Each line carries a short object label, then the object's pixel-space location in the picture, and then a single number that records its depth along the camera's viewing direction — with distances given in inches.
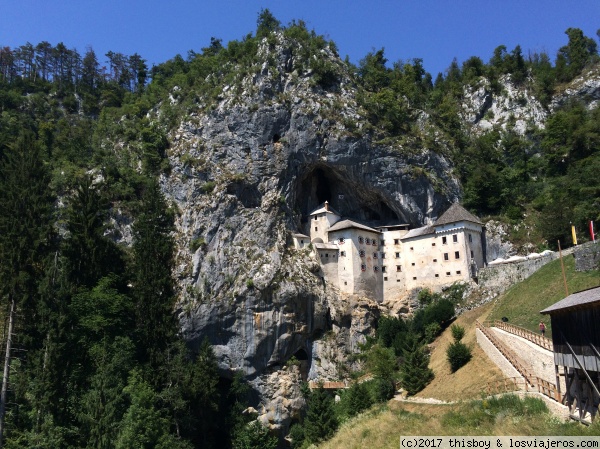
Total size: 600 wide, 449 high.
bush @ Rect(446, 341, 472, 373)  1491.1
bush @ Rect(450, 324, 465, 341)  1649.9
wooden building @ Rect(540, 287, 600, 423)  901.8
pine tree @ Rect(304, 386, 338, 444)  1627.7
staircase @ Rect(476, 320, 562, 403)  1013.8
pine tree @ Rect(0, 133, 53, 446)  1590.8
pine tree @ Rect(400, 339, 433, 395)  1514.5
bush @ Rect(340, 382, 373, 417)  1609.3
